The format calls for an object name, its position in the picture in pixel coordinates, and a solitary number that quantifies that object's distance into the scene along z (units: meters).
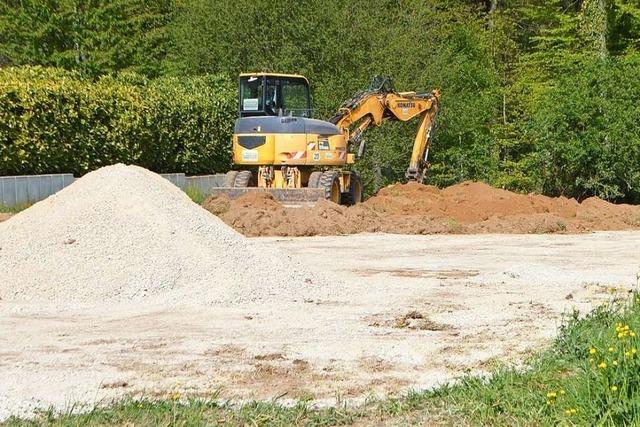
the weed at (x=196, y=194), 23.16
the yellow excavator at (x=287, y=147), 21.92
